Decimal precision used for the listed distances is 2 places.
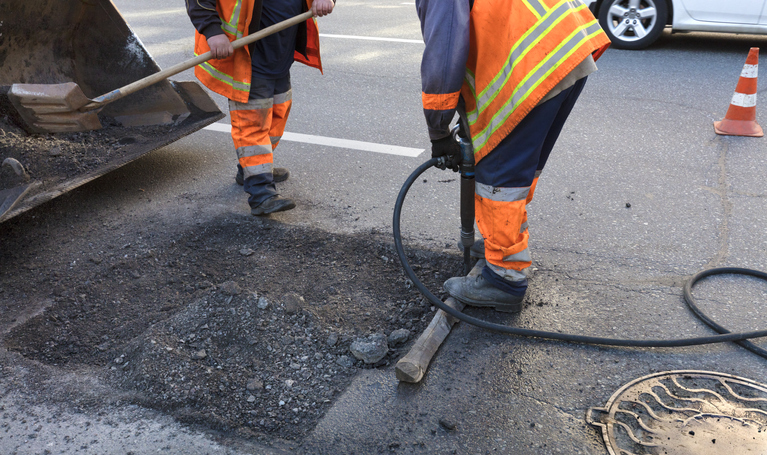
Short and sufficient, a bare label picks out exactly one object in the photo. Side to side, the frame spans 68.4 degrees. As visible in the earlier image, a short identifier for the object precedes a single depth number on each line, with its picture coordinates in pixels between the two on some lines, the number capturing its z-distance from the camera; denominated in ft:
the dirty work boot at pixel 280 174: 12.62
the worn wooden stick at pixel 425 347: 6.77
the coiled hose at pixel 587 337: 7.16
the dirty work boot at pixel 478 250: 9.27
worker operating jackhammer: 6.41
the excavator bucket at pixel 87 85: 11.18
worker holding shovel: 10.02
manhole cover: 6.00
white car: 18.39
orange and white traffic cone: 13.37
